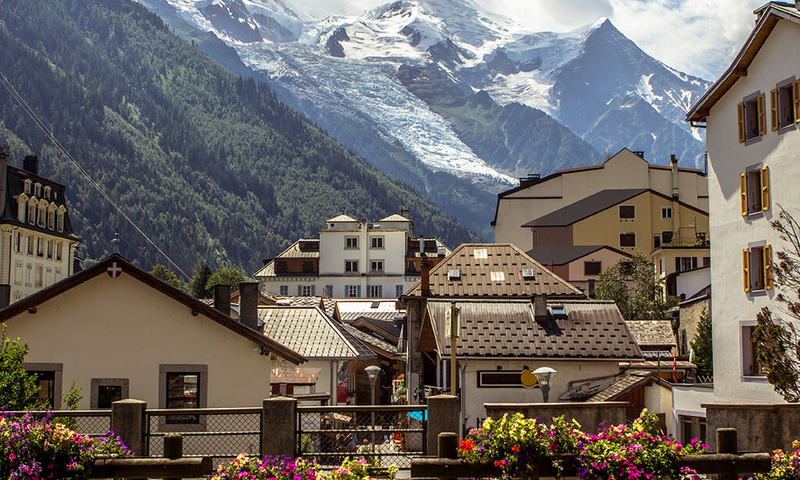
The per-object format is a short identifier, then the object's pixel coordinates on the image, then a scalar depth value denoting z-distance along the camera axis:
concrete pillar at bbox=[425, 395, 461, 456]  16.50
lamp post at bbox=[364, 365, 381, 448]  44.34
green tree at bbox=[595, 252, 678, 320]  68.25
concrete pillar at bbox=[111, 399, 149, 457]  16.89
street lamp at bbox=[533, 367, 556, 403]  32.22
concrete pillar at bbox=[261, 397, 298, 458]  16.75
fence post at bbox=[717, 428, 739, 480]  14.93
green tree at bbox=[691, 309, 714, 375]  49.41
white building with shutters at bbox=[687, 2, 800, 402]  34.16
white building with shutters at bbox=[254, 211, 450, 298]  148.12
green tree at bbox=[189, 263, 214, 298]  171.69
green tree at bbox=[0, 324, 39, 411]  19.23
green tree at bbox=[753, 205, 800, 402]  25.78
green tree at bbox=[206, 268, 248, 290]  168.12
